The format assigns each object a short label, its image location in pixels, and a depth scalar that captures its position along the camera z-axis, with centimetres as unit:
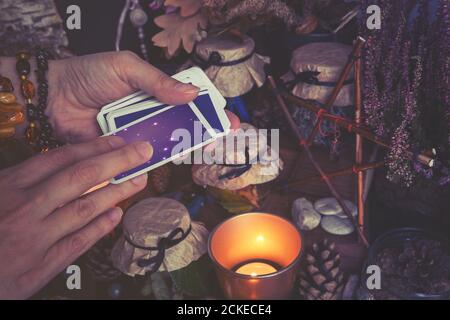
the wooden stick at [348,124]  83
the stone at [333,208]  116
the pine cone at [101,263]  109
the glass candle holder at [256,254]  92
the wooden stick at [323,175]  105
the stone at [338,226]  113
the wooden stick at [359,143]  96
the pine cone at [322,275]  100
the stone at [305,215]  115
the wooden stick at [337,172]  95
